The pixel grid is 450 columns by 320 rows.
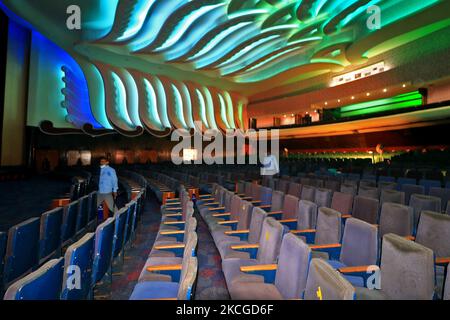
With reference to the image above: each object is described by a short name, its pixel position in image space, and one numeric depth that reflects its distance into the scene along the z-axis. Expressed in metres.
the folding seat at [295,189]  5.73
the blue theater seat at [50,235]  3.08
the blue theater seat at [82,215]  4.16
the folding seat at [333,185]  6.06
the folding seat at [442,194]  4.40
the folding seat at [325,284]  1.33
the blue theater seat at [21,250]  2.48
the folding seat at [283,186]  6.49
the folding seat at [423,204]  3.71
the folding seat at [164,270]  2.26
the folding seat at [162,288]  1.58
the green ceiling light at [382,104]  16.64
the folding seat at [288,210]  4.08
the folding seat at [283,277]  1.95
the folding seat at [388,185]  5.50
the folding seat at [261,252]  2.53
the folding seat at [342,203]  4.28
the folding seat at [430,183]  5.77
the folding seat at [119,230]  3.08
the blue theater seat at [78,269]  1.87
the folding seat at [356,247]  2.42
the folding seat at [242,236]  3.16
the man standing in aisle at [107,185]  5.47
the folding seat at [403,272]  1.75
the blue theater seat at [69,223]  3.61
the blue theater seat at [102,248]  2.50
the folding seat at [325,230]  3.04
